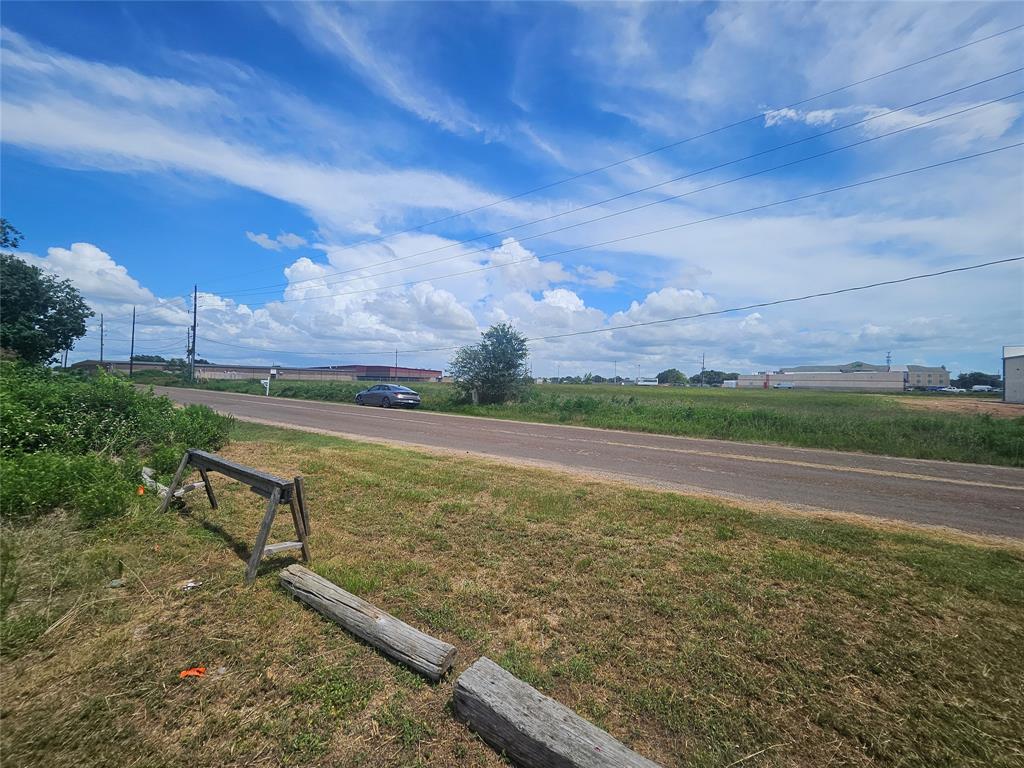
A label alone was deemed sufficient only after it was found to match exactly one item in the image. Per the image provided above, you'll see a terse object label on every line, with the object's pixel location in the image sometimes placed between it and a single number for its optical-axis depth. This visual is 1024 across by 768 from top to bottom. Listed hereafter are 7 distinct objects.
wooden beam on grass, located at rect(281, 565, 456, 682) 2.79
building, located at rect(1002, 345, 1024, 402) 38.56
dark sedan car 26.05
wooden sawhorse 3.94
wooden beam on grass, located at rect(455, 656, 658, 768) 2.07
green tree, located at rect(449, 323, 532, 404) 25.73
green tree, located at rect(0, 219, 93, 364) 13.10
